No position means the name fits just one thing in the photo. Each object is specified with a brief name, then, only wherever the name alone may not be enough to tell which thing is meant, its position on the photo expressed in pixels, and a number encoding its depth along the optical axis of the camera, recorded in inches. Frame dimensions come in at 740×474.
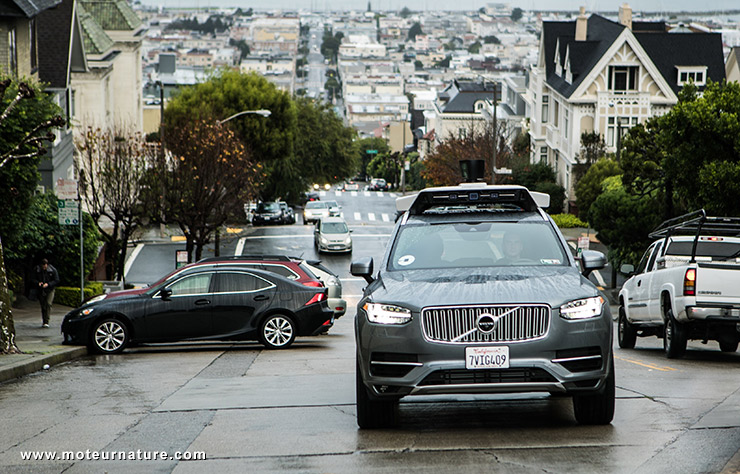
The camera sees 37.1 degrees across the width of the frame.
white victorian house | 2576.3
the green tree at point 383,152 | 7500.5
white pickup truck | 621.0
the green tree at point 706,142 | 1095.6
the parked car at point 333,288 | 964.6
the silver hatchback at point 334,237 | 1937.7
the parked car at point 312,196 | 4033.7
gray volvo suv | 344.0
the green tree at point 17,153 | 872.3
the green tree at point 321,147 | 3757.4
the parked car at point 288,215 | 2669.8
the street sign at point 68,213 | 965.2
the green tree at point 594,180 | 2240.4
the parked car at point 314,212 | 2564.0
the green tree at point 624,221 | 1542.8
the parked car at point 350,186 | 5727.9
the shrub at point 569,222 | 2403.7
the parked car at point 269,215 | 2578.7
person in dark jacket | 950.4
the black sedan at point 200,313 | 754.2
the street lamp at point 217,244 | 1695.6
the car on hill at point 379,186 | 5536.4
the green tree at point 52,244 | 1148.5
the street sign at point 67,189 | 935.7
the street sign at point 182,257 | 1414.9
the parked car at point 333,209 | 2672.2
